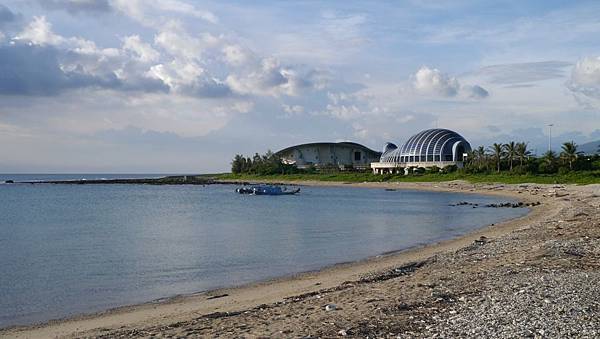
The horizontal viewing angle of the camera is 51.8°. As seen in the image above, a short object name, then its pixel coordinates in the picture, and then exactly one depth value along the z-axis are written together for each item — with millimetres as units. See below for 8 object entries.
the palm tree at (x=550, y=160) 87938
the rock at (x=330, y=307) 12155
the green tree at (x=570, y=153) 85988
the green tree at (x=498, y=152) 96781
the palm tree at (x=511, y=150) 94938
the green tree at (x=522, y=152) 94562
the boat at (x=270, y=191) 91188
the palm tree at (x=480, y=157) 101125
